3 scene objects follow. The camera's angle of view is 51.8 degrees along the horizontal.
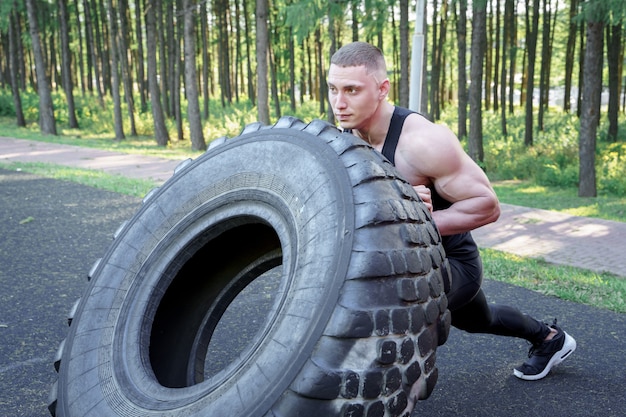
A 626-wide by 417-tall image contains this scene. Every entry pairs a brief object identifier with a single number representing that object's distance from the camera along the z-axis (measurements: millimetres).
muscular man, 2748
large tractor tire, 1796
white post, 11758
